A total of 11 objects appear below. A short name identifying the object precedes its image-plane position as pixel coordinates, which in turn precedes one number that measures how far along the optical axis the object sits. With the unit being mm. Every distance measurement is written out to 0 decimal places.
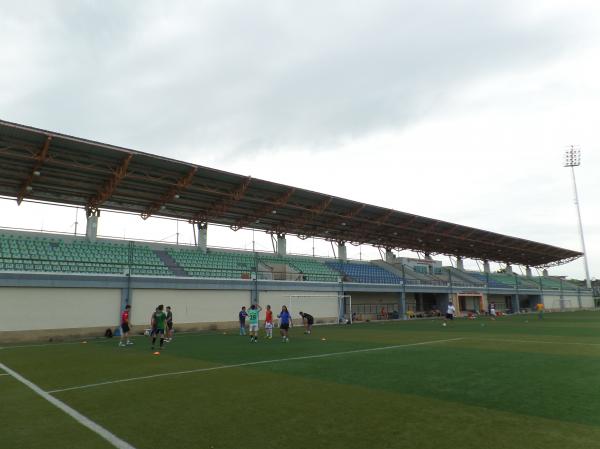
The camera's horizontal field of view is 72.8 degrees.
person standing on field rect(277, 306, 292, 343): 21375
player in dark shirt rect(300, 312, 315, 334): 27100
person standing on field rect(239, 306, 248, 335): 27688
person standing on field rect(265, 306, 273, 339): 24031
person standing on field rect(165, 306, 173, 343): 22819
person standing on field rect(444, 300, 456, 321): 37859
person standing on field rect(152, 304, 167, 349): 18438
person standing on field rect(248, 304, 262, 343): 22491
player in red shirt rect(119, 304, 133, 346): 20402
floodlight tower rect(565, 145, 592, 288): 91125
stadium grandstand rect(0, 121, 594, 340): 27750
